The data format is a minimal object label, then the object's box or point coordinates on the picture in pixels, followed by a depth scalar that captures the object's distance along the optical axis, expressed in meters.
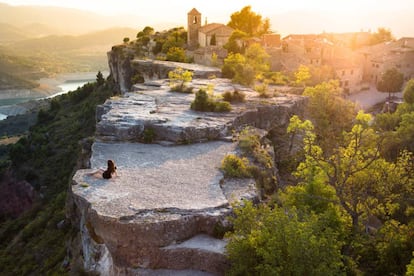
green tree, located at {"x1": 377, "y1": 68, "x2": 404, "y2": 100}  42.91
